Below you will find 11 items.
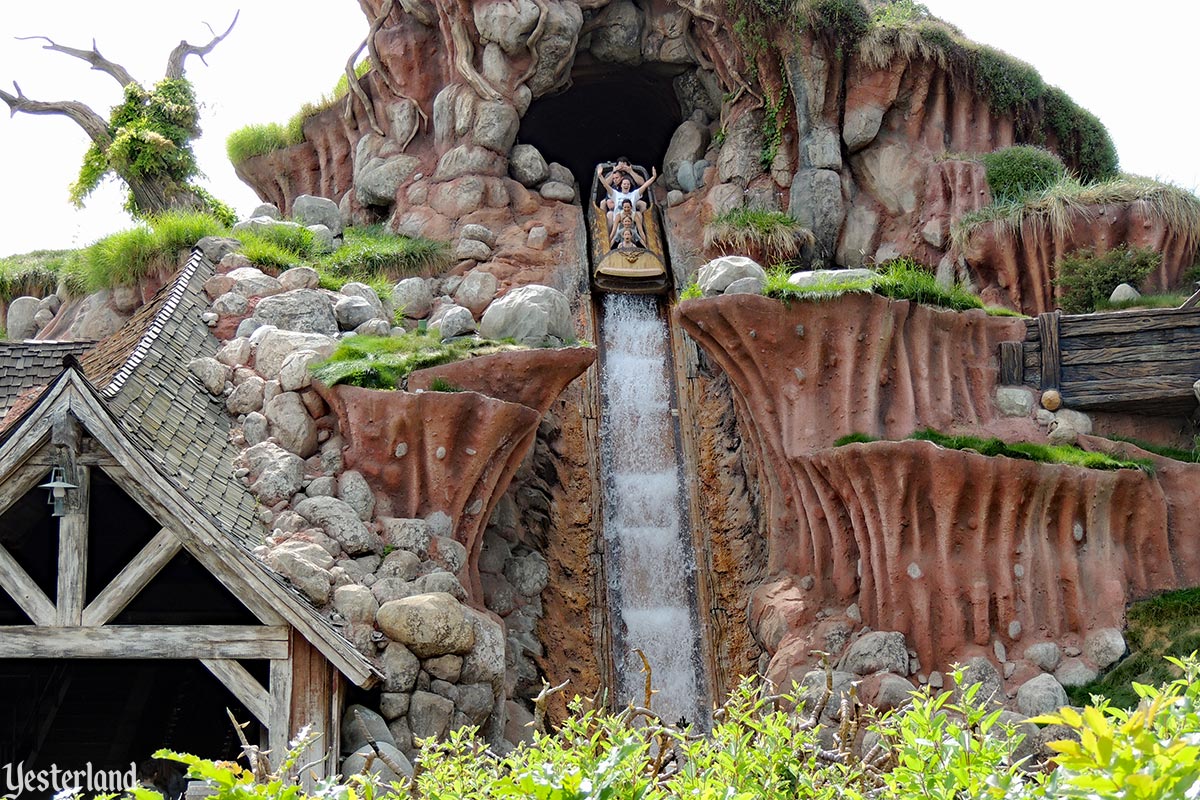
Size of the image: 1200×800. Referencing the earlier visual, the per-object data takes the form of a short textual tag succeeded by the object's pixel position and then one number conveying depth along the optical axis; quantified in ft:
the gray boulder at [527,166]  69.31
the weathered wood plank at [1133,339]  49.06
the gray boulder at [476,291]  58.44
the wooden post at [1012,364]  50.37
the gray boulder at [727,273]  51.08
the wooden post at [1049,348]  49.89
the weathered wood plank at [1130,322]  49.11
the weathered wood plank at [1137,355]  48.85
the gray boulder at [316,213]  65.57
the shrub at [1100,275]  53.16
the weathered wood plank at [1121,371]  48.78
